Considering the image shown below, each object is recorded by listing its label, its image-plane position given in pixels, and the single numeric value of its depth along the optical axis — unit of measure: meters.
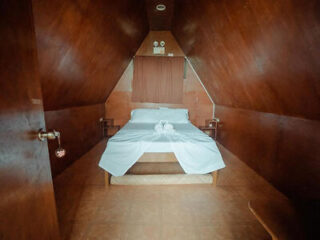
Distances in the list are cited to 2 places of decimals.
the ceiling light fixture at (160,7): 2.47
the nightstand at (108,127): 3.59
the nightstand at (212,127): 3.43
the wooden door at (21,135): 0.50
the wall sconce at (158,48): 3.50
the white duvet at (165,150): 1.75
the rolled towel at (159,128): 2.15
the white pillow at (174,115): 3.15
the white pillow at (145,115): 3.12
